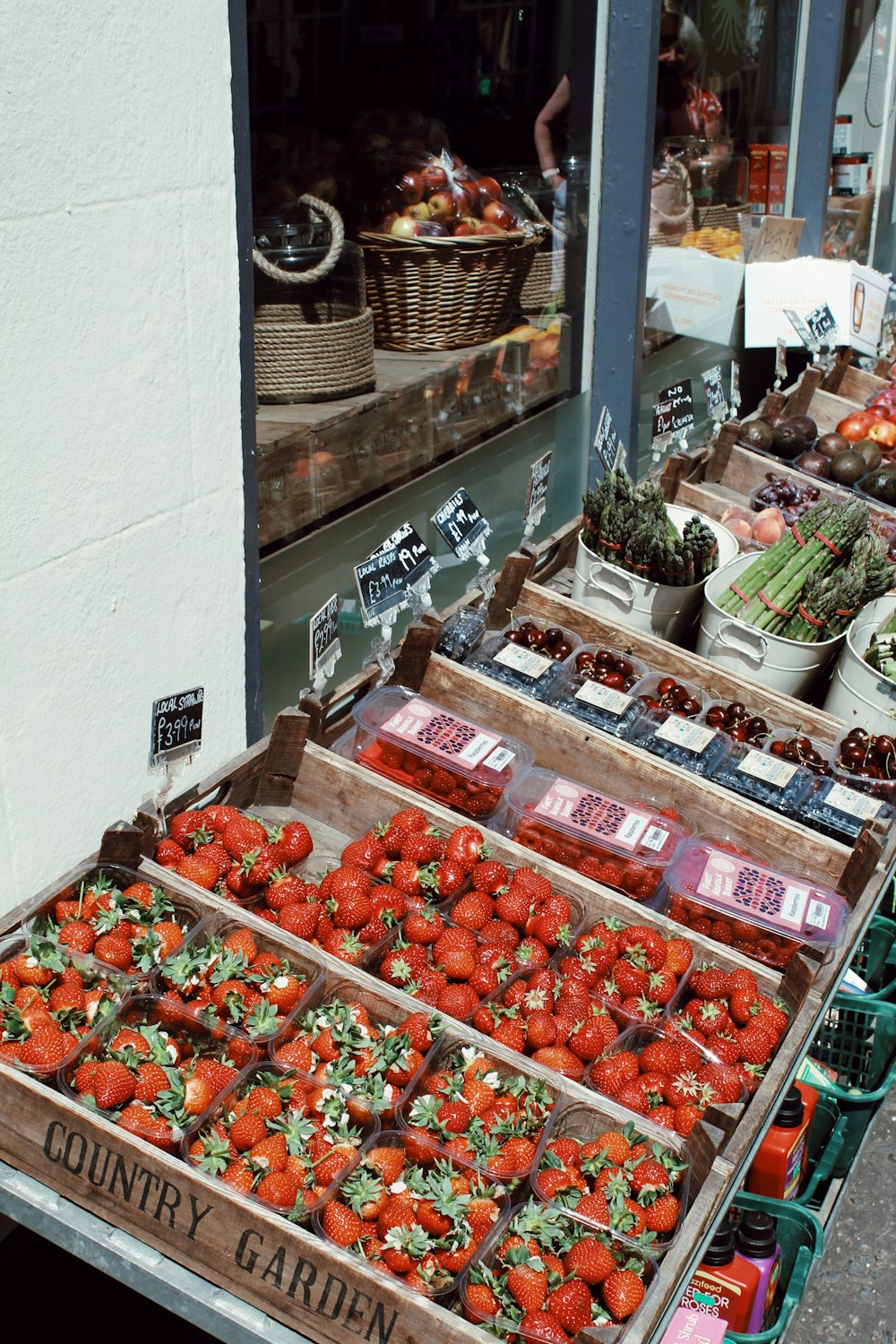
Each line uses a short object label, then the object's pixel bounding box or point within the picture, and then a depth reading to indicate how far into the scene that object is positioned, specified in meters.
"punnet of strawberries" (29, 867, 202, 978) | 2.07
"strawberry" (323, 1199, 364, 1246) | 1.71
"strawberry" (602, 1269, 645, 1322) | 1.70
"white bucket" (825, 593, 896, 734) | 3.11
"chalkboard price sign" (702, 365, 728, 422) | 4.52
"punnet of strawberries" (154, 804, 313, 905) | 2.32
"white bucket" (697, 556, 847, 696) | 3.30
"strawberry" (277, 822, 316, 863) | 2.42
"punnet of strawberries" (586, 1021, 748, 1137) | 2.03
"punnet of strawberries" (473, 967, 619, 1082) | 2.10
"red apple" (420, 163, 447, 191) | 3.81
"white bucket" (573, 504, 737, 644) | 3.42
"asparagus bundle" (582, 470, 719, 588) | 3.37
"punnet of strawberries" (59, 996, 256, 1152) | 1.82
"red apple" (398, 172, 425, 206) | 3.76
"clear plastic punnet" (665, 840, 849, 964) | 2.42
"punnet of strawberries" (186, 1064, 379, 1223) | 1.76
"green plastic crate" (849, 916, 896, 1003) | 3.06
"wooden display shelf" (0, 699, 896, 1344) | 1.67
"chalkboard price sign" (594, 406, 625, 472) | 3.67
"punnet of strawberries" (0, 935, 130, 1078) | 1.86
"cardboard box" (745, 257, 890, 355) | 5.43
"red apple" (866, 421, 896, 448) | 4.75
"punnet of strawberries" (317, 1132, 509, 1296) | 1.72
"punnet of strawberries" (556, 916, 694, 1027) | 2.22
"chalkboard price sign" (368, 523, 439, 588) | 2.84
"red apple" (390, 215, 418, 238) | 3.71
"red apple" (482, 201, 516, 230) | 3.95
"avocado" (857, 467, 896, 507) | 4.32
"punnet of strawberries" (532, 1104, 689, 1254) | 1.81
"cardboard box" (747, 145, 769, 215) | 5.99
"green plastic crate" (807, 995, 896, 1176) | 2.78
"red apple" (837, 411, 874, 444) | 4.79
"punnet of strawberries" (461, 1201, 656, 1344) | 1.67
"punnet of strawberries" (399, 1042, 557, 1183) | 1.87
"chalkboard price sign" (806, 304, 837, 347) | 5.29
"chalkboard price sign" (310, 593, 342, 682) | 2.57
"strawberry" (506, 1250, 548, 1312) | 1.69
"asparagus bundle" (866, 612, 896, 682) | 3.20
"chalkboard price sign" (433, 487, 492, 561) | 3.07
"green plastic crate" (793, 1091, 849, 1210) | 2.76
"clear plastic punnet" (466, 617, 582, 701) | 3.05
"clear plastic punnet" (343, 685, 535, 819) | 2.67
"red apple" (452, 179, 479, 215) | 3.85
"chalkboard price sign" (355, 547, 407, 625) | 2.76
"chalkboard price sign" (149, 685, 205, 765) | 2.26
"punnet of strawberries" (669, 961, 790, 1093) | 2.16
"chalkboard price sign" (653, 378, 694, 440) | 4.16
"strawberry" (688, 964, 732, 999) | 2.29
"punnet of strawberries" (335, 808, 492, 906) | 2.40
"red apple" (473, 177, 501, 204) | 3.97
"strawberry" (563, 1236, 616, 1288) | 1.73
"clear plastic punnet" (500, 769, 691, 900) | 2.55
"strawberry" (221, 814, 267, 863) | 2.37
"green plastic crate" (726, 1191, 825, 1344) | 2.39
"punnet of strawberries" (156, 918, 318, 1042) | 2.01
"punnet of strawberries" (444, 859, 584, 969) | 2.30
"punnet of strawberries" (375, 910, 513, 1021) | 2.15
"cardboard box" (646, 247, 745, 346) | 4.98
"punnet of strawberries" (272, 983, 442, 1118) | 1.93
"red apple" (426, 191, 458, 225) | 3.79
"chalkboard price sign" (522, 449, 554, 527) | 3.40
